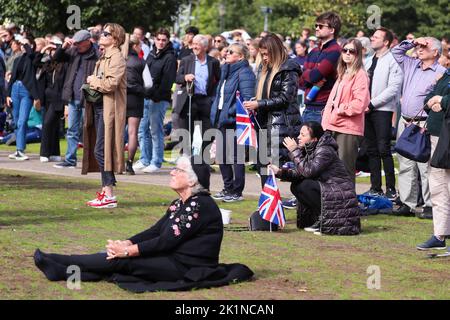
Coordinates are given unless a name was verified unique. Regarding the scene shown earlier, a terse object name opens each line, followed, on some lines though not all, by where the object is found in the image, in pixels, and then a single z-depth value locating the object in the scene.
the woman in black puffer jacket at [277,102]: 13.68
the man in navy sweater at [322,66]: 14.09
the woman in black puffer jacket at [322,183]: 12.43
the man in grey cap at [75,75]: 16.73
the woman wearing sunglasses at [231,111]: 15.03
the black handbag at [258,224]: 12.72
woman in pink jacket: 13.46
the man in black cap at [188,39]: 22.30
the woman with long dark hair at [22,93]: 20.30
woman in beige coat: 13.77
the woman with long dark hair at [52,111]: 19.73
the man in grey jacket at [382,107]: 15.16
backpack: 14.37
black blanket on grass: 9.27
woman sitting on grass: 9.41
